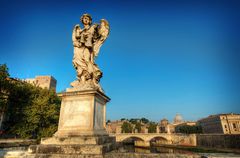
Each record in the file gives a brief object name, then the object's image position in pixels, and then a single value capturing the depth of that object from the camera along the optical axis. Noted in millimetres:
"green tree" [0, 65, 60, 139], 21594
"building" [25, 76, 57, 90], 65750
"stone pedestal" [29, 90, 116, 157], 4209
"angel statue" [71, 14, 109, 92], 6047
